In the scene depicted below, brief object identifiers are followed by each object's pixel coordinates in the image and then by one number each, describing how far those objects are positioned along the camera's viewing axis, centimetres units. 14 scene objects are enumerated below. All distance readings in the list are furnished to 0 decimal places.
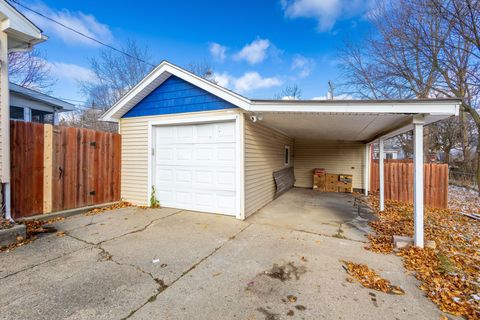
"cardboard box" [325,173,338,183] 987
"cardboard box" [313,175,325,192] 1002
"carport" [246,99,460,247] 333
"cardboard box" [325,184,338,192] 986
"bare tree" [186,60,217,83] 1733
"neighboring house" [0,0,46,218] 363
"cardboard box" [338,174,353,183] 962
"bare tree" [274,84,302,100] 1888
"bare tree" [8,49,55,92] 1098
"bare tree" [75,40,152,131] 1532
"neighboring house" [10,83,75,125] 734
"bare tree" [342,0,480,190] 741
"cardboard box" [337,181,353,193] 961
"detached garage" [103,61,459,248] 435
